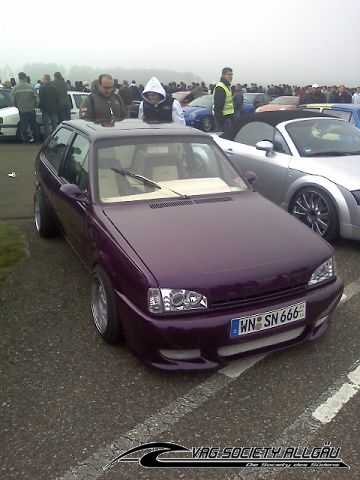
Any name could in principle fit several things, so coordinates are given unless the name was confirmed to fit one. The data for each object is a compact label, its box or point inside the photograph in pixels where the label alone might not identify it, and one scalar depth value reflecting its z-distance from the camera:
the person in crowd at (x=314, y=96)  13.30
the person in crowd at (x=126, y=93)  14.67
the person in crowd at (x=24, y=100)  11.69
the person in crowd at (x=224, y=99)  9.08
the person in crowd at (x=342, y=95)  15.02
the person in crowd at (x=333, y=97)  15.90
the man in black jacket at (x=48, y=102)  11.70
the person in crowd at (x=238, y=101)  13.29
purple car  2.63
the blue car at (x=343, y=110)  8.38
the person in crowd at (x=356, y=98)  14.64
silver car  4.93
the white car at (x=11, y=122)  12.62
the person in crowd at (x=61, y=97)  12.29
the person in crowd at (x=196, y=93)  20.17
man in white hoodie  6.29
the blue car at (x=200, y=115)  15.62
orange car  16.02
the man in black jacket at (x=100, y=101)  6.43
